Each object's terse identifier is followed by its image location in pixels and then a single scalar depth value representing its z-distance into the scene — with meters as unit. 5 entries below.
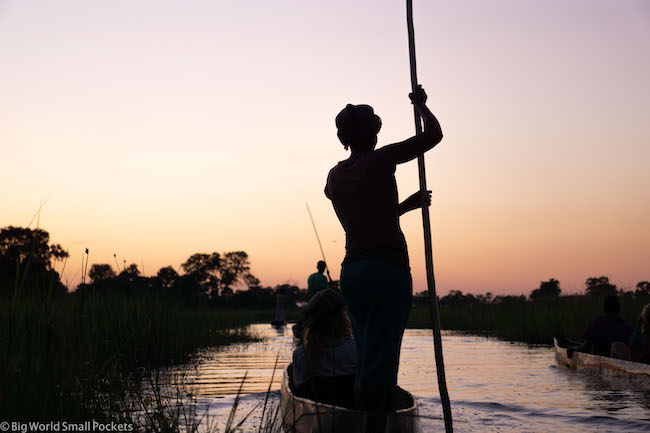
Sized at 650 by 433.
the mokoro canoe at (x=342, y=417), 3.76
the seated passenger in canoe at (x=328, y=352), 5.28
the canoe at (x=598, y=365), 8.71
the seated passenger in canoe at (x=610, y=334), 9.92
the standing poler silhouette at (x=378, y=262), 3.51
